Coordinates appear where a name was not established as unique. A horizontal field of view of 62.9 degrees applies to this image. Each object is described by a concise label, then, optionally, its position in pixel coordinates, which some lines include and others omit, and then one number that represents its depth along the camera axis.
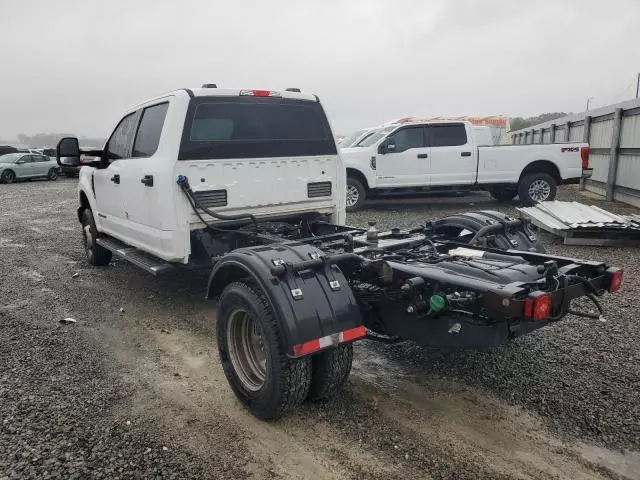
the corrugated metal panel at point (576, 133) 18.25
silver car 26.38
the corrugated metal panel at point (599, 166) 14.95
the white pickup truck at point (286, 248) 3.14
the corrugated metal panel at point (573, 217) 8.49
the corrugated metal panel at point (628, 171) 12.73
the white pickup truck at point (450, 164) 12.51
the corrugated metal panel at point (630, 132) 12.86
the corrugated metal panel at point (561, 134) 20.62
